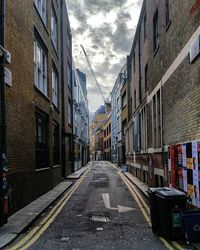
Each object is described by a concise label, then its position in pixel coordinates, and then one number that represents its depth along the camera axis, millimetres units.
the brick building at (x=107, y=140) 43622
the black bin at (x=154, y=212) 4607
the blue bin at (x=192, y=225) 3797
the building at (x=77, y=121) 22317
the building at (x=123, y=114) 23401
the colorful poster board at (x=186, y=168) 4923
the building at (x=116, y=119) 28200
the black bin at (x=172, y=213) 4247
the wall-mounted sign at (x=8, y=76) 5558
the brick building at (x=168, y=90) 5246
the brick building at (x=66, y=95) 15227
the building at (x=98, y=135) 57864
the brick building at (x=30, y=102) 6118
